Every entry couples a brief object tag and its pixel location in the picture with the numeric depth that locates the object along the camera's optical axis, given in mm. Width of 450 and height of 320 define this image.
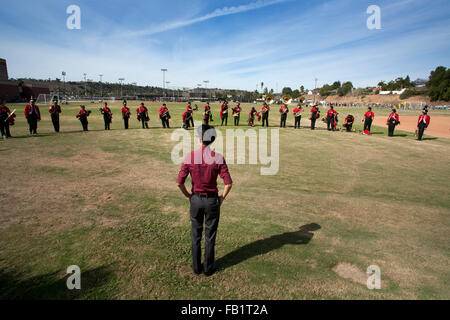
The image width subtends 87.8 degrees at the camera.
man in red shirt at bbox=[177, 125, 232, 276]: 3514
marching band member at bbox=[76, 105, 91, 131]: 17094
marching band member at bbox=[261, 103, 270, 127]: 21817
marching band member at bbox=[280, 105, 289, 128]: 21422
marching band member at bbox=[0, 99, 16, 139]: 13703
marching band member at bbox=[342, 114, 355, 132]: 20594
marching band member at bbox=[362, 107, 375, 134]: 18844
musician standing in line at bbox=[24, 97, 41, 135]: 14773
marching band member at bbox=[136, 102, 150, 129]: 19156
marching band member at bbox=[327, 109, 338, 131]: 21000
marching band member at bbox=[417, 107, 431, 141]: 15953
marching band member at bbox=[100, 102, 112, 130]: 17948
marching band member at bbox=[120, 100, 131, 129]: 18531
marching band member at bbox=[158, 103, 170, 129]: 19641
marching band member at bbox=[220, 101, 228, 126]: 21109
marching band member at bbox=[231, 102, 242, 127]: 21953
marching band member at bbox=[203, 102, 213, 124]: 20580
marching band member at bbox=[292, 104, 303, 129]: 21091
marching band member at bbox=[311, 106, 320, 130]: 20719
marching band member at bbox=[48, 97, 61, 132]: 15930
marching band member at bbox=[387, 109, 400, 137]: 17672
